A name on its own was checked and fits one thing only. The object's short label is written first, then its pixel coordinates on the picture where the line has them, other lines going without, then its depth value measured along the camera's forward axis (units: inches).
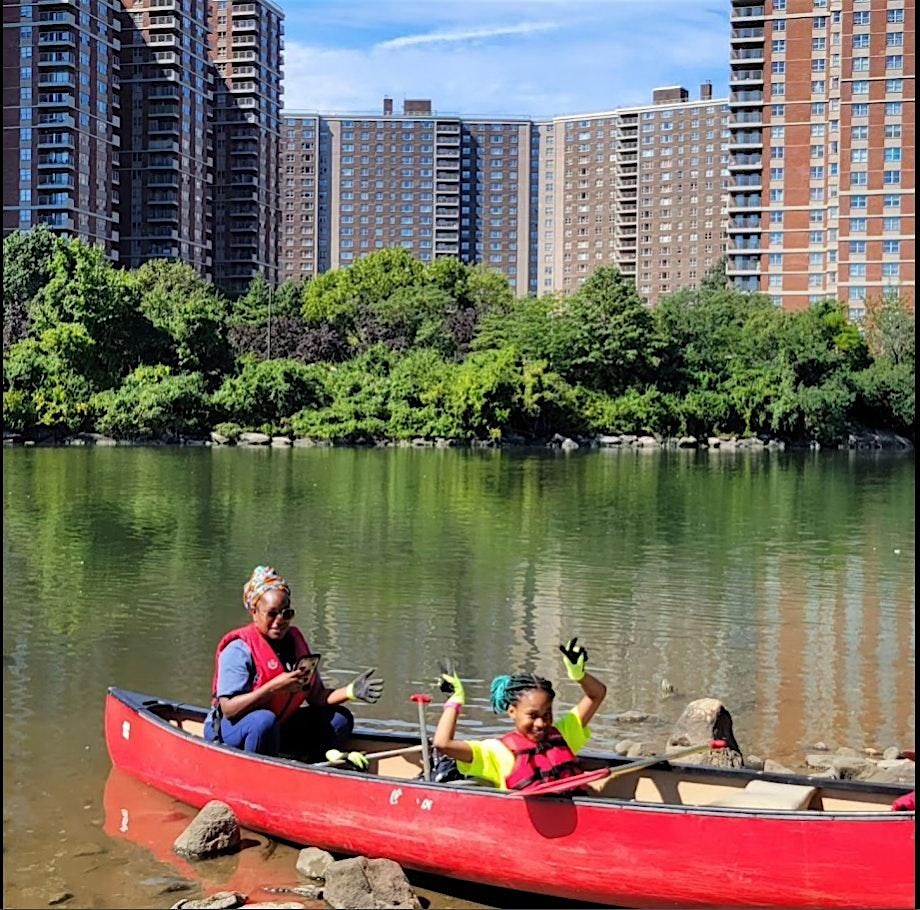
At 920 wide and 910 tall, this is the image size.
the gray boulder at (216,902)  247.1
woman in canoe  277.6
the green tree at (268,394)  2108.8
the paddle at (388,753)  291.5
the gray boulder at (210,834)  275.4
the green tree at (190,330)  2186.3
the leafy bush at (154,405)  2018.9
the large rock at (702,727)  339.3
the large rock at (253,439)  2068.2
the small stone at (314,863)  266.1
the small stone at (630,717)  395.2
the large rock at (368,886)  247.8
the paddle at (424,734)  271.7
